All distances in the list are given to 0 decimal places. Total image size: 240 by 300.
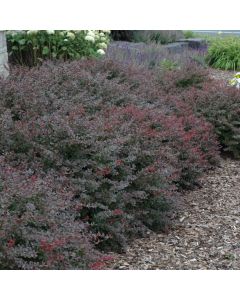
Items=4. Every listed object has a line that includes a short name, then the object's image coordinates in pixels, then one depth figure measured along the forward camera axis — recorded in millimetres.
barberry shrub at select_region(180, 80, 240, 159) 6180
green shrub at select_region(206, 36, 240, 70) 11445
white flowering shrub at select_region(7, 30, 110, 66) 7449
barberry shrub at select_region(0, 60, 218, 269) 2945
